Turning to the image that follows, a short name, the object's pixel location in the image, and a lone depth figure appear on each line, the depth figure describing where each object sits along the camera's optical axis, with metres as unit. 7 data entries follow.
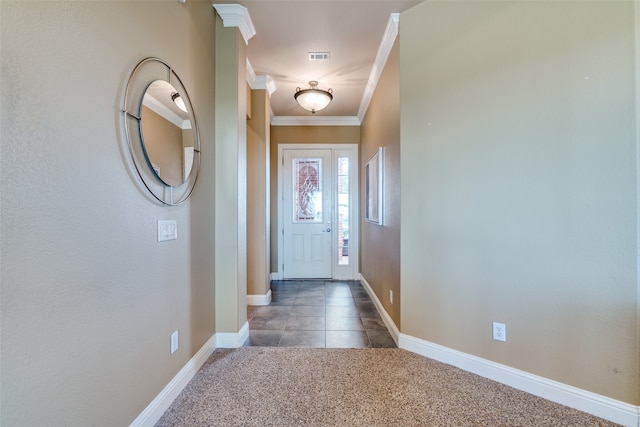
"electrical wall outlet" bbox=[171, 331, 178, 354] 1.68
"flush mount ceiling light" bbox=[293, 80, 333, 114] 3.14
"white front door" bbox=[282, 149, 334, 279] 4.70
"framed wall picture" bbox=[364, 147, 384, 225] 3.03
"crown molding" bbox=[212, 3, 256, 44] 2.24
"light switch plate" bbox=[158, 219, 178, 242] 1.54
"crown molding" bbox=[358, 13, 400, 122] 2.35
